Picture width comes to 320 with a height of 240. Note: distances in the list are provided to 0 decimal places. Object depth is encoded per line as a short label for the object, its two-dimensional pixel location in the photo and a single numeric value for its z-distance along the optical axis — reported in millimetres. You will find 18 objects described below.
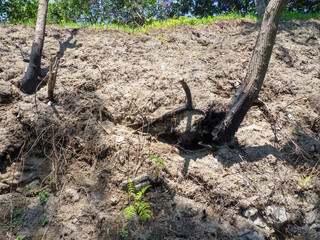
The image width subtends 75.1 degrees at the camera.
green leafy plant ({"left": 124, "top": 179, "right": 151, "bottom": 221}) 2809
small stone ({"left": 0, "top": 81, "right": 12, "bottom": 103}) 3953
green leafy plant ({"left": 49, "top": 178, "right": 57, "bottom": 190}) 3158
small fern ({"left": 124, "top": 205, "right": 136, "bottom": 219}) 2785
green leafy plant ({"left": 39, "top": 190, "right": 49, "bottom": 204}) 3021
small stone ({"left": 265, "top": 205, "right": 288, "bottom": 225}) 2932
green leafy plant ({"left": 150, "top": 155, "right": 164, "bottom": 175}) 3282
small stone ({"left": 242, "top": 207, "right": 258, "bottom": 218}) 2980
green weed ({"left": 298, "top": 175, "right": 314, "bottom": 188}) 3232
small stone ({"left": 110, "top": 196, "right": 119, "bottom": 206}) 3048
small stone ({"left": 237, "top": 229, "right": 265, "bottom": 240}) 2771
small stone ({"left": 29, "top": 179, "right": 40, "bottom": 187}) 3203
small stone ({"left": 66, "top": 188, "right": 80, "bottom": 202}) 3094
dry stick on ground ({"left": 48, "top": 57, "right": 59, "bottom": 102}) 3497
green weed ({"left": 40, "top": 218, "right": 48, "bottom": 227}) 2789
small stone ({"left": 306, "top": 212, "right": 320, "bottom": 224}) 2981
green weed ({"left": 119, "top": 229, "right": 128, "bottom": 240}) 2701
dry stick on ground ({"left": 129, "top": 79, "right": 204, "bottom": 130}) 3669
